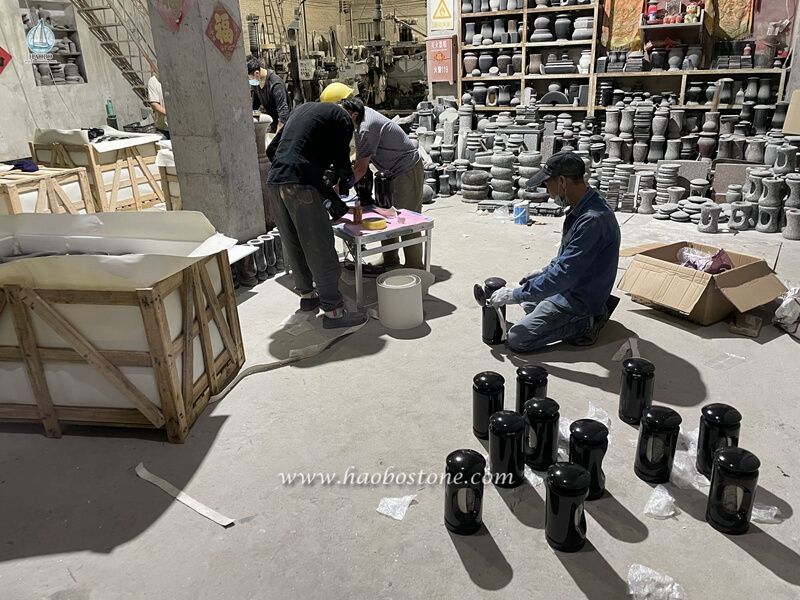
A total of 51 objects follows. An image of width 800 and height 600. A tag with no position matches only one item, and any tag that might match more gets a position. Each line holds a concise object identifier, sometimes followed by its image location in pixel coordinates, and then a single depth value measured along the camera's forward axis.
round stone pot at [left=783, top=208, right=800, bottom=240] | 6.16
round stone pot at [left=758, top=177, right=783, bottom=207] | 6.46
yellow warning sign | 11.11
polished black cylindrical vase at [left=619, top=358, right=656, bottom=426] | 3.13
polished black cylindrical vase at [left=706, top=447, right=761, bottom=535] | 2.37
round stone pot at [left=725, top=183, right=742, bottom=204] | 6.87
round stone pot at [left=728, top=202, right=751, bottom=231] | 6.57
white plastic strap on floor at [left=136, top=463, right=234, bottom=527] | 2.63
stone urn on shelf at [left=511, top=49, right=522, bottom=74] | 10.52
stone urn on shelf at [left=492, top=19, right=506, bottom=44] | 10.48
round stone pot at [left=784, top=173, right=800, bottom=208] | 6.41
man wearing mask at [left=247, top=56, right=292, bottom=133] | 7.70
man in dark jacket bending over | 4.27
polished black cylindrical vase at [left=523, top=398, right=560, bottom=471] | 2.77
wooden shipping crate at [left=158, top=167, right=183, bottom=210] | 7.10
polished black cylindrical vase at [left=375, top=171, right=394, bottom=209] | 5.24
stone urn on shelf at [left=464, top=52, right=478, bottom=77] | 10.89
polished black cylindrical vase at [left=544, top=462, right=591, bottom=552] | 2.30
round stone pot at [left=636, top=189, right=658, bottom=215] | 7.44
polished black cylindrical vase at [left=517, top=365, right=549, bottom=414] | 3.12
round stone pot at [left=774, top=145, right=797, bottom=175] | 6.77
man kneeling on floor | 3.73
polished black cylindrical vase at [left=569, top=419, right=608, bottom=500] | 2.60
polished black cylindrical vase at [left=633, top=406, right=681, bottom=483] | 2.69
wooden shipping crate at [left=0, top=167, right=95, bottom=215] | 6.31
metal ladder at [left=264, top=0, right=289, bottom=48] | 17.90
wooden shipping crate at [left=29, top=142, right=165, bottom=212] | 7.59
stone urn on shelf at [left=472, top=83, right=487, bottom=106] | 10.83
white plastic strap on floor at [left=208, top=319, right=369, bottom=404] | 3.73
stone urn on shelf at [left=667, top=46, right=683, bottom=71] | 9.12
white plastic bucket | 4.35
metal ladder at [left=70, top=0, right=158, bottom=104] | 12.73
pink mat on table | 4.64
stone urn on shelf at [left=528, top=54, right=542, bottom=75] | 10.38
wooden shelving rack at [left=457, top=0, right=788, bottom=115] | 8.83
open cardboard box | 4.16
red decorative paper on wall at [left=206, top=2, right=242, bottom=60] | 4.79
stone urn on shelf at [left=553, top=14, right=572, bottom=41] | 9.86
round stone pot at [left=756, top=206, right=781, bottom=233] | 6.46
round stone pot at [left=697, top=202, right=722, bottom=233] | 6.57
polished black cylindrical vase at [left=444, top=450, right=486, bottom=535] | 2.42
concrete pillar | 4.80
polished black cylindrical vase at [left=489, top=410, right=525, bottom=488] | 2.68
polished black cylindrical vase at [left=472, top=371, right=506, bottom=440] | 3.03
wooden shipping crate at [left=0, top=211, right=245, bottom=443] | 2.90
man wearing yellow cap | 4.88
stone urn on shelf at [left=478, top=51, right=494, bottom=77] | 10.78
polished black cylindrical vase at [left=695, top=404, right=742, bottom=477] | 2.69
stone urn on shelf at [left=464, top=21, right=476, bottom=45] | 10.73
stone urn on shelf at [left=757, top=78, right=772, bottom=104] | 8.50
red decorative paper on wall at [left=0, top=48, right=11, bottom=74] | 11.15
